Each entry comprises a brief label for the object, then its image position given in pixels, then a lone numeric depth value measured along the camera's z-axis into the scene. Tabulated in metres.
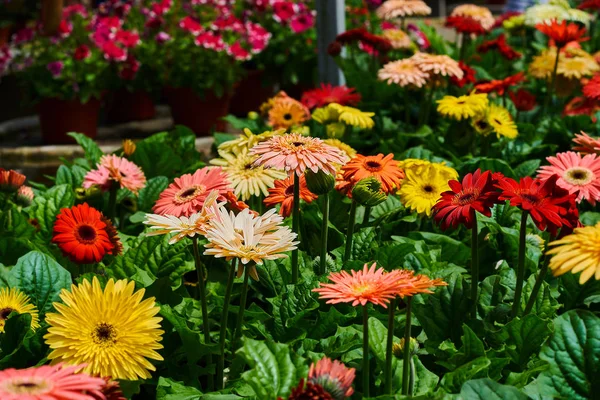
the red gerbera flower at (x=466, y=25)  2.62
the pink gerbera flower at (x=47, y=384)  1.04
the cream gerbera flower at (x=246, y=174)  1.60
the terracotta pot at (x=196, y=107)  5.36
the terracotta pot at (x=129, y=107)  5.89
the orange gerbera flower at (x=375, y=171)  1.53
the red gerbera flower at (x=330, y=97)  2.22
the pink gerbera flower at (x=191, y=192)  1.49
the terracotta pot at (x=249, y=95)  6.02
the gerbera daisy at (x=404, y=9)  2.65
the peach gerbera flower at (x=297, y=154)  1.39
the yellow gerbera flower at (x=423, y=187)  1.62
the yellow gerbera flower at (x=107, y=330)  1.23
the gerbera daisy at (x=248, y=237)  1.27
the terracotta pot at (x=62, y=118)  5.31
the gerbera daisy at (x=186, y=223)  1.32
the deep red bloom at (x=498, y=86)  2.18
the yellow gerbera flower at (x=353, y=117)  2.01
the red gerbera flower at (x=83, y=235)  1.46
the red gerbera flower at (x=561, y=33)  2.19
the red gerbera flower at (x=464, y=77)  2.22
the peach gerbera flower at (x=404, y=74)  2.06
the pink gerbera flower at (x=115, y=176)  1.77
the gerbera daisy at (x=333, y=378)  1.13
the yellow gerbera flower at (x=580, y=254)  1.15
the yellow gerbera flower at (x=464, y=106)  1.99
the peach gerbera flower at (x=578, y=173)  1.39
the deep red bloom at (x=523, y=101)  2.34
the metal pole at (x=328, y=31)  2.59
